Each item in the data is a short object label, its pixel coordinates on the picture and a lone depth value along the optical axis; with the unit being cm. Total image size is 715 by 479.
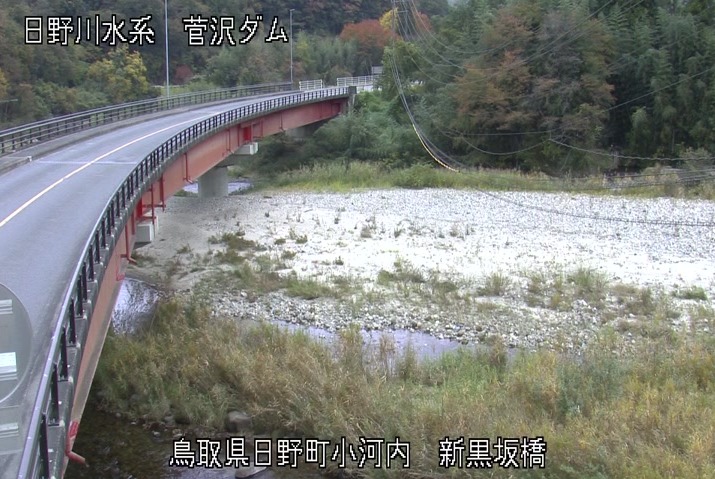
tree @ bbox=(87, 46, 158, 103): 7994
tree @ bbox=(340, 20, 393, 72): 11775
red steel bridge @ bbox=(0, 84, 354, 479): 767
